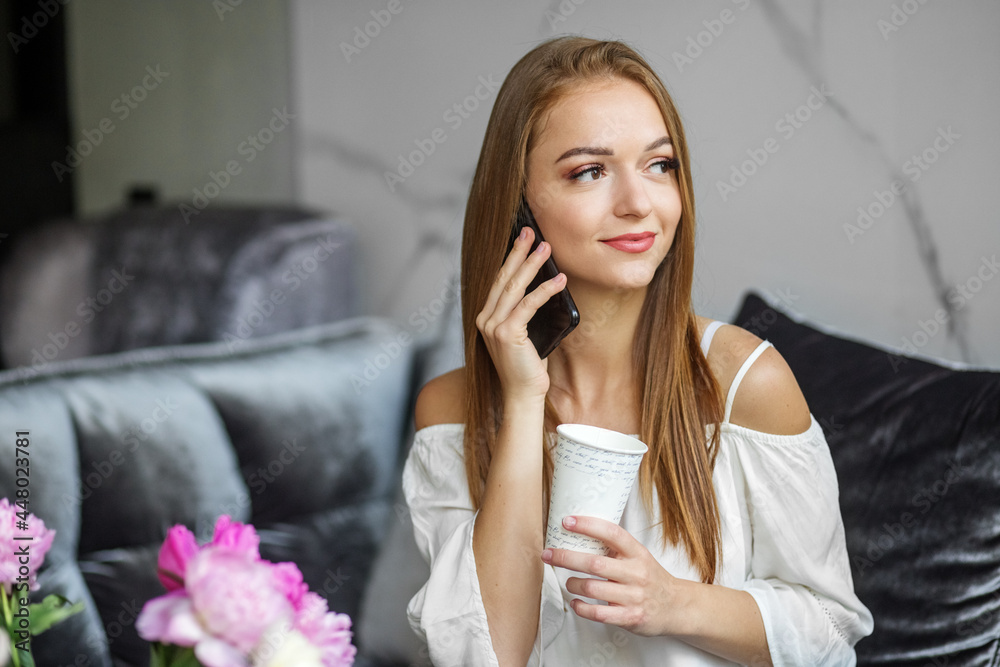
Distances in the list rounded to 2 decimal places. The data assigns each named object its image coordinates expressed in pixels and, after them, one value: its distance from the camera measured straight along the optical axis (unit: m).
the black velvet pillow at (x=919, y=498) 1.06
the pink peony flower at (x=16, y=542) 0.72
